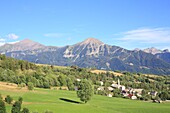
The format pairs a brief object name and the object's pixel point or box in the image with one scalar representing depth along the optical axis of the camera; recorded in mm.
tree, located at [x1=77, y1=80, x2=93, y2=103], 93625
